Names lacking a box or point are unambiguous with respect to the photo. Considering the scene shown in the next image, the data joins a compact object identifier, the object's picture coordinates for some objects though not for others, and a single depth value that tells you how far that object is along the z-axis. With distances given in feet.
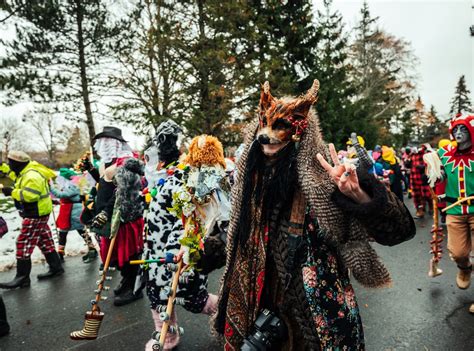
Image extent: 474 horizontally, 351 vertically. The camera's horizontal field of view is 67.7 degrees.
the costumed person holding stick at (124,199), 13.23
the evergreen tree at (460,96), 150.71
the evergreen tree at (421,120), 136.22
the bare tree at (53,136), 122.42
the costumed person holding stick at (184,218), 9.36
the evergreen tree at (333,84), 49.19
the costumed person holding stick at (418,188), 30.25
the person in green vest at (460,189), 13.32
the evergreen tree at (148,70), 38.32
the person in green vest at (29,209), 16.99
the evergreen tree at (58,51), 36.83
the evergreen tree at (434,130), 135.38
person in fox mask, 4.99
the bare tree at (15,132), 139.68
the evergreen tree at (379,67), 80.94
